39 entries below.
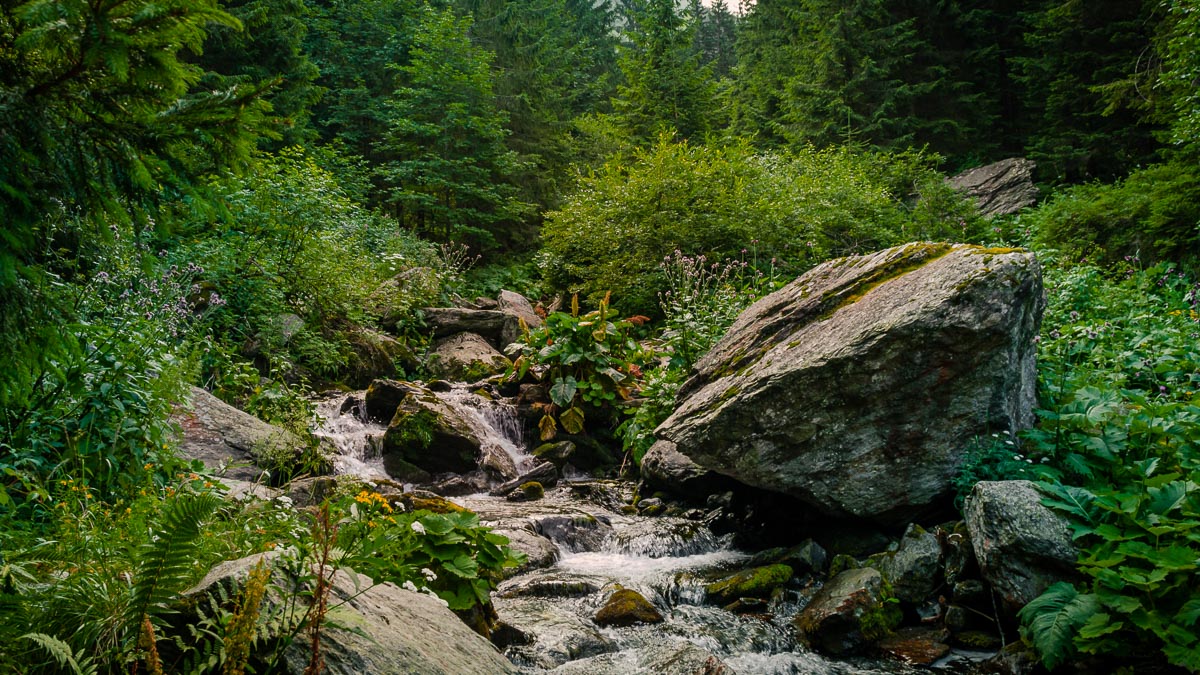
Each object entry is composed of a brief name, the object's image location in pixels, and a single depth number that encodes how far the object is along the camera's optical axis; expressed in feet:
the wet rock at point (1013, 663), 11.66
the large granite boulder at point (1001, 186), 49.98
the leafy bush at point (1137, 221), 29.27
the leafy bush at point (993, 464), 14.98
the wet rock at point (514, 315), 41.96
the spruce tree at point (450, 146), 60.39
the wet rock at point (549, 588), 16.48
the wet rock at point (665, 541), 19.85
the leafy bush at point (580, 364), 30.22
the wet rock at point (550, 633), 13.26
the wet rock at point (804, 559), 16.99
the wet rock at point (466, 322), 40.40
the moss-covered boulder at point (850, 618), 13.64
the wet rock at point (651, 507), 23.25
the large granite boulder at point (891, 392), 15.37
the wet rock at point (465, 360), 36.78
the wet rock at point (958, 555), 14.17
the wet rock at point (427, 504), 17.60
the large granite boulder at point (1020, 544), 12.20
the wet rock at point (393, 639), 6.25
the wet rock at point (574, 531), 20.54
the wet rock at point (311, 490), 16.72
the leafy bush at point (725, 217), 40.47
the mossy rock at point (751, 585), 16.20
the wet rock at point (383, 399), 29.40
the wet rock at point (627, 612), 15.15
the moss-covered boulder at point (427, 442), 26.76
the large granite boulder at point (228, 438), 16.98
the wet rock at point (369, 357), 33.42
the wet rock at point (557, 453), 28.99
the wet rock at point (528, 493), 24.95
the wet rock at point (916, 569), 14.44
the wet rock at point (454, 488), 25.41
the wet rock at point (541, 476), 26.35
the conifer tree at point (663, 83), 64.89
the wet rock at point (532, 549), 18.35
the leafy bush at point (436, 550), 10.72
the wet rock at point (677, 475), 22.93
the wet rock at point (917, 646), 13.01
